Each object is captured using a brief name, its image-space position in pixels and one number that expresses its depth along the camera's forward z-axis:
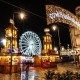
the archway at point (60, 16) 6.86
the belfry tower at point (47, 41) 29.03
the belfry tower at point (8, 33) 22.51
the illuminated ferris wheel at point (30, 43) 31.03
